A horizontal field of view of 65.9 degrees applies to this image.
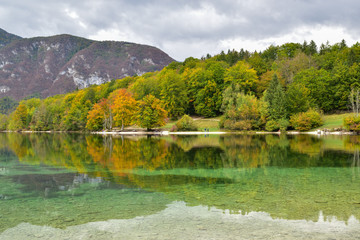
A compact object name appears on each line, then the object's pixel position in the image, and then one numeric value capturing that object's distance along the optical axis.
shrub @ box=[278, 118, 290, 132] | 60.09
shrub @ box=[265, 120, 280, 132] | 61.50
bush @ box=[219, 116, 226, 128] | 67.32
